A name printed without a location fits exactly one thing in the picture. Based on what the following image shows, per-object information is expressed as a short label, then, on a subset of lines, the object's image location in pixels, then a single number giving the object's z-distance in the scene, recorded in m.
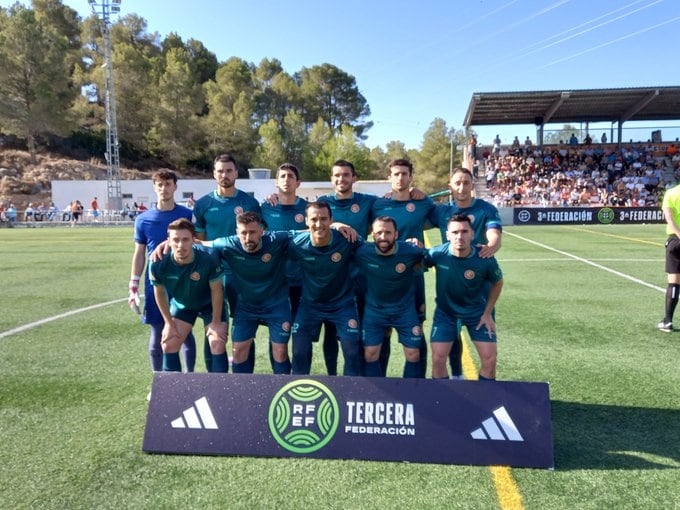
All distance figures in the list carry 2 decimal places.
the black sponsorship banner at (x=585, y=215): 26.12
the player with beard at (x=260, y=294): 4.11
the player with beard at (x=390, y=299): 4.03
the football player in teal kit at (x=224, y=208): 4.52
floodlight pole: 33.16
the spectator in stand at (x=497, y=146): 36.47
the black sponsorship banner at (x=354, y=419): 3.22
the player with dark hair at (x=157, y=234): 4.44
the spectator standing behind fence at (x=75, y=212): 31.58
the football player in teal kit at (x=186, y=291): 3.93
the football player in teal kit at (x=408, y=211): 4.48
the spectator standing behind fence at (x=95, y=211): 32.00
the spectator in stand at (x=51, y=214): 33.50
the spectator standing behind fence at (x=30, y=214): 32.84
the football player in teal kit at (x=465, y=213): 4.35
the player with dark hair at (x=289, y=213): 4.49
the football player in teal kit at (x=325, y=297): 4.07
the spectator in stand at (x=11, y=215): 31.00
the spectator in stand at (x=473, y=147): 37.18
